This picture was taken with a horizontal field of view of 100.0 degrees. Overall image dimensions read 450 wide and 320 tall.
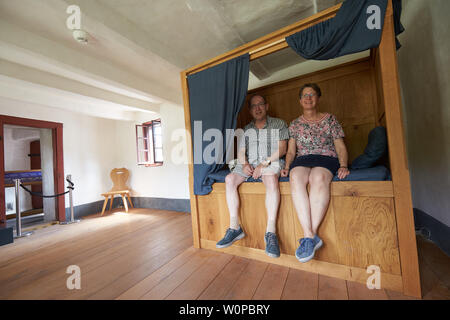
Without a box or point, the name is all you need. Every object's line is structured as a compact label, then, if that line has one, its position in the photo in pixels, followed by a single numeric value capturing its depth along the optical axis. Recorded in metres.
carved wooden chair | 4.60
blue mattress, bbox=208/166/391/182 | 1.29
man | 1.58
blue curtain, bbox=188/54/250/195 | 1.85
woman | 1.40
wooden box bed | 1.23
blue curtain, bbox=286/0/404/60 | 1.28
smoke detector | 1.85
